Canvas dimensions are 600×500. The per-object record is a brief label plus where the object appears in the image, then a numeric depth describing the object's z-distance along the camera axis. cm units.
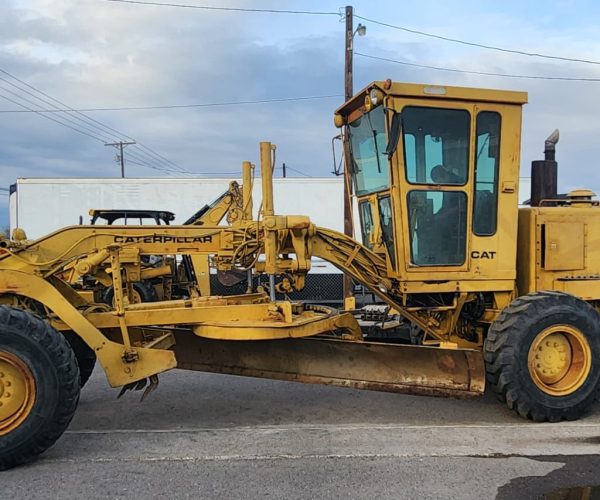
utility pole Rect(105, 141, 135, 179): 5647
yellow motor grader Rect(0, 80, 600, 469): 500
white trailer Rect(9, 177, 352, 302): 1516
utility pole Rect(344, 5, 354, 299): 1678
